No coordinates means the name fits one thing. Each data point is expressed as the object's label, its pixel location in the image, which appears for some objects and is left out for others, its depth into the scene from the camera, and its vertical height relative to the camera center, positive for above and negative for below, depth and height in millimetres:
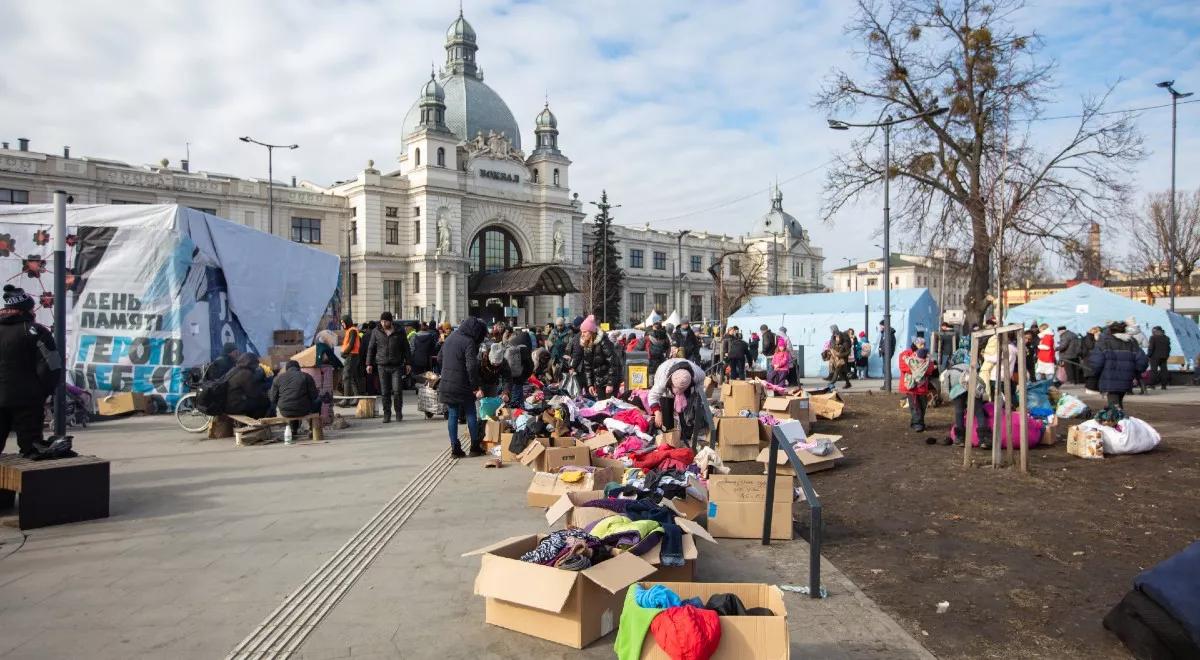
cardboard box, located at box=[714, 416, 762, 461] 9359 -1359
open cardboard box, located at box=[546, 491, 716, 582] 4496 -1332
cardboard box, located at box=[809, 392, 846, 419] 13086 -1354
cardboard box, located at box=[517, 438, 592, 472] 8031 -1378
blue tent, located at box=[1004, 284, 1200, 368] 22172 +466
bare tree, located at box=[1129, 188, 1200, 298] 37594 +4602
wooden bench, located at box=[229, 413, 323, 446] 10633 -1344
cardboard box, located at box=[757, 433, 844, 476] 8836 -1571
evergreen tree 64188 +5184
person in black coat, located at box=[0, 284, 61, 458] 6645 -283
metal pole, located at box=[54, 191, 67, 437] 7145 +441
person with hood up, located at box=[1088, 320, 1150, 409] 12602 -766
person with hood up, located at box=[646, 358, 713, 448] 9016 -802
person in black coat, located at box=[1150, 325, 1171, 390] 19531 -607
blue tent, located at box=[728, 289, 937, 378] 23781 +500
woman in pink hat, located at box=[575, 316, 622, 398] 13047 -582
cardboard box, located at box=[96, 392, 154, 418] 13742 -1296
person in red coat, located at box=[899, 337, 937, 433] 11078 -751
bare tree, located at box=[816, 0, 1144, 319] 21750 +5491
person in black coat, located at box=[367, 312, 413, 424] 13227 -458
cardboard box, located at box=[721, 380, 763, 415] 11500 -1050
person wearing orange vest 15414 -607
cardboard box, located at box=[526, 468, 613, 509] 6797 -1440
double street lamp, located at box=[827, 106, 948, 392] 18109 +2837
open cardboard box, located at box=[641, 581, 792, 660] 3131 -1330
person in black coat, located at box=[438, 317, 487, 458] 9461 -550
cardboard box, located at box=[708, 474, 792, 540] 5996 -1465
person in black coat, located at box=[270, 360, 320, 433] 10898 -900
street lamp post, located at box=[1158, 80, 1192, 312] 25203 +8101
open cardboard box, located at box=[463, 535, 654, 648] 3848 -1409
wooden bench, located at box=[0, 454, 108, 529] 6020 -1288
